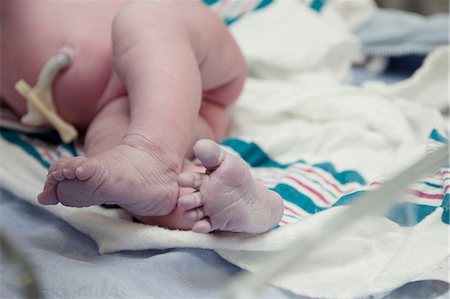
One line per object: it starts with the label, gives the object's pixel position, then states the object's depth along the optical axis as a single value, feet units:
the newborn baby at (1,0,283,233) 1.73
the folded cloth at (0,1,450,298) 1.71
